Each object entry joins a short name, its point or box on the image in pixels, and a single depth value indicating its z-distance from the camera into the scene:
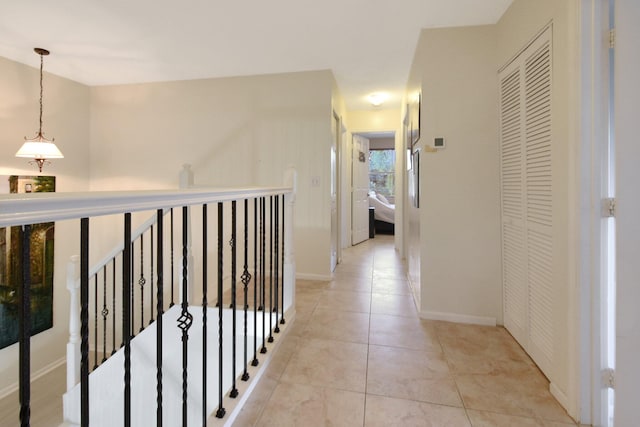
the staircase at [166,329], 0.66
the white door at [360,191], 5.50
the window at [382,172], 8.30
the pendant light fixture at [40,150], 2.96
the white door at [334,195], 3.69
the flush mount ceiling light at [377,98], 4.31
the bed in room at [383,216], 7.15
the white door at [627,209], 1.26
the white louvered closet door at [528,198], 1.69
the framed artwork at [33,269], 3.19
